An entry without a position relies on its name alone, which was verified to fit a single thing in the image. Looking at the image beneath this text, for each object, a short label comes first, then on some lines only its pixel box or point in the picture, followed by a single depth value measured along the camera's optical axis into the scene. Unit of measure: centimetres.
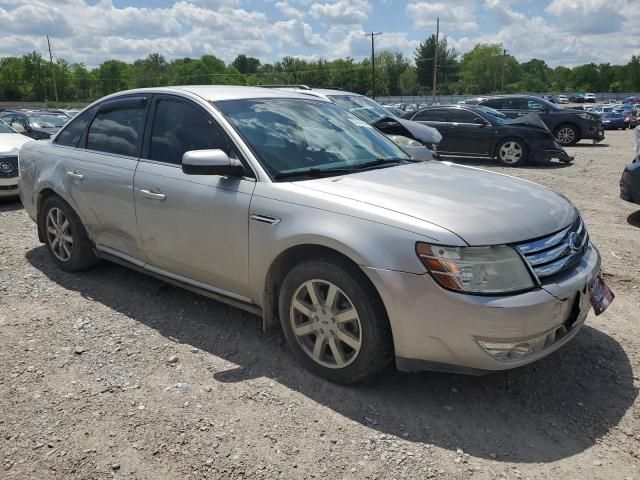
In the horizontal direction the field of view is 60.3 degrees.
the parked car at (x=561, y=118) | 1786
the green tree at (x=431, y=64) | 10950
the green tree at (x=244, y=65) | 14255
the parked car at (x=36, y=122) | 1479
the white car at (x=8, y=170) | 831
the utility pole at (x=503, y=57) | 12150
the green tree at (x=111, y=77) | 11138
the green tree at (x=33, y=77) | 9512
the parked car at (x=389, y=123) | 764
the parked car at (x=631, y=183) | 671
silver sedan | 272
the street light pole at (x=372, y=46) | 7525
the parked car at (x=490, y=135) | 1294
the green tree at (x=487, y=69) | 13009
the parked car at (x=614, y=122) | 3114
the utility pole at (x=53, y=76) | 8466
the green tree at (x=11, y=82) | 9475
